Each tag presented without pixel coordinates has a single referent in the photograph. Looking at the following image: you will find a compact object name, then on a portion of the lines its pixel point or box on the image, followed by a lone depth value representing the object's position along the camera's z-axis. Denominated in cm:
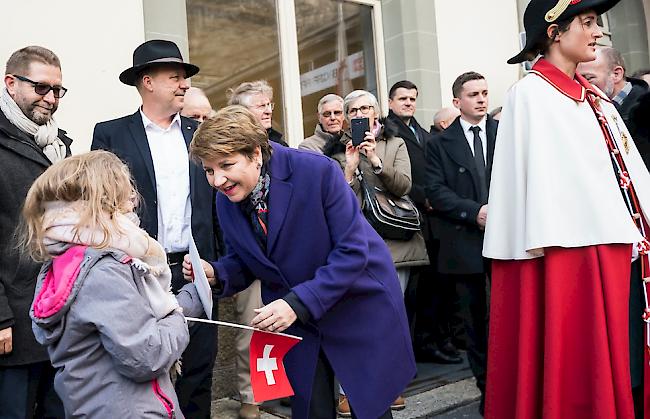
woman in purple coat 261
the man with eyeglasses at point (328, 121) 486
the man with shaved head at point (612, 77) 426
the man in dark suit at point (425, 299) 548
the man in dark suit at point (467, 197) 433
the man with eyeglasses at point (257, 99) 438
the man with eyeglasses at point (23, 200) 312
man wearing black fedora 361
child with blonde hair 223
